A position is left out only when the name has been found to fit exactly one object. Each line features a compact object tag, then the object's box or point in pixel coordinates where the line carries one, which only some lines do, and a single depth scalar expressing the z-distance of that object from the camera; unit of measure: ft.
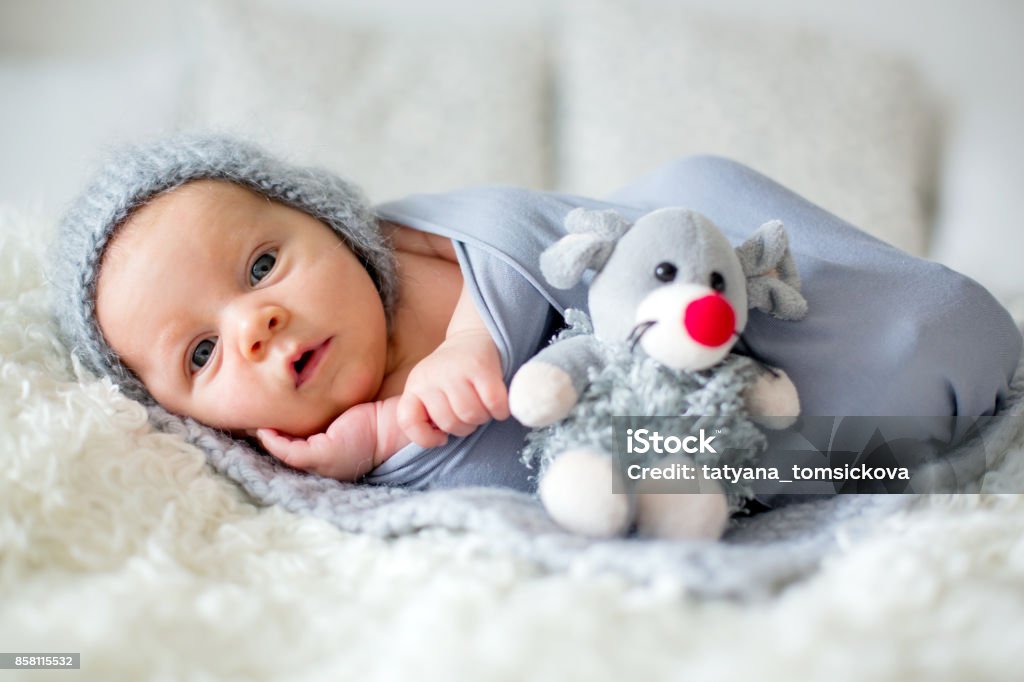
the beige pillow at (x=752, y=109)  2.47
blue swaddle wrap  1.47
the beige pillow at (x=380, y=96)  2.50
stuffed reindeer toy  1.32
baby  1.48
